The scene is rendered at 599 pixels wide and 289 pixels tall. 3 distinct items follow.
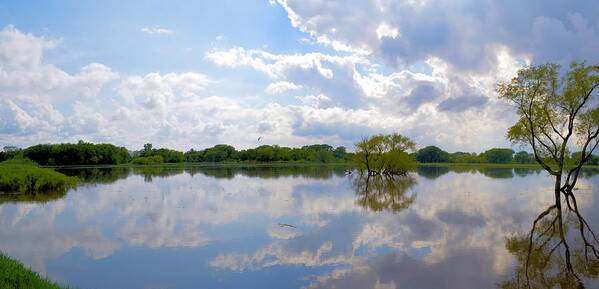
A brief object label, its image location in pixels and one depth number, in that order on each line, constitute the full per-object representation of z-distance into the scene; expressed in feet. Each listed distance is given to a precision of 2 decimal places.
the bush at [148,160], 463.01
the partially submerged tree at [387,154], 204.95
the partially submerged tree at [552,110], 94.53
